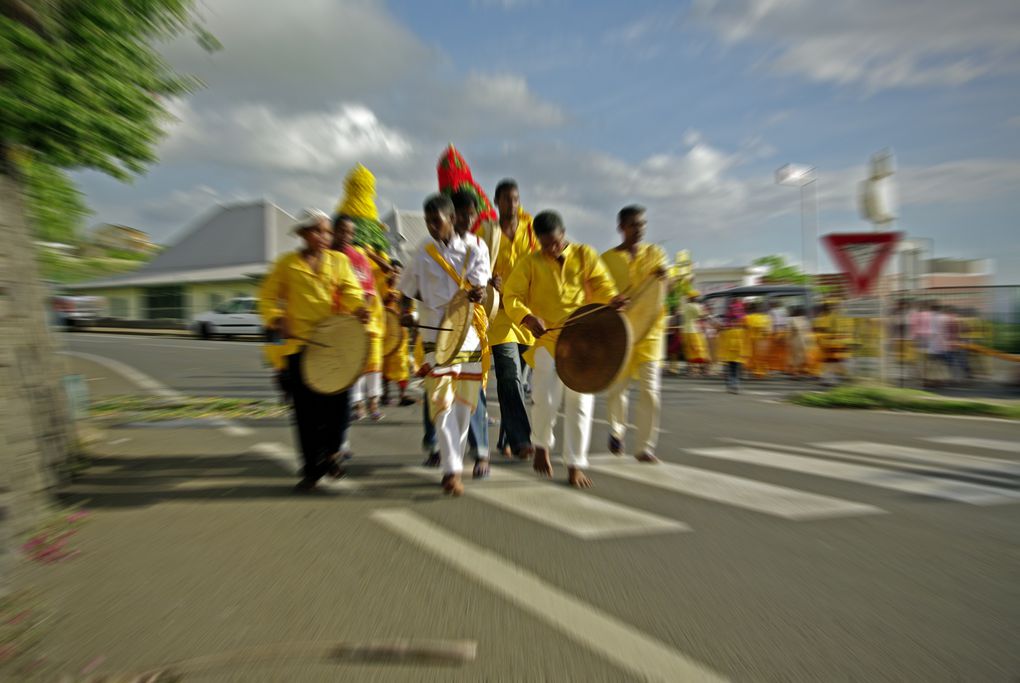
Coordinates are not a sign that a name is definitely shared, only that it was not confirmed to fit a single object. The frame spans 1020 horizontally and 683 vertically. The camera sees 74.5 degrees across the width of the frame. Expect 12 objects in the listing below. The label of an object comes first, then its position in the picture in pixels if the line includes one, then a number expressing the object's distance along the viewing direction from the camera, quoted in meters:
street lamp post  12.66
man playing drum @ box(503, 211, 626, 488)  4.93
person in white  4.59
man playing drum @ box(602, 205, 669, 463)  5.57
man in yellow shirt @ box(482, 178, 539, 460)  5.55
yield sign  9.66
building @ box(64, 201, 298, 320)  38.31
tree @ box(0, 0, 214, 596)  3.54
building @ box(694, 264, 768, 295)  58.40
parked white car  26.75
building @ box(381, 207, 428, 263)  24.03
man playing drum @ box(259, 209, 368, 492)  4.80
